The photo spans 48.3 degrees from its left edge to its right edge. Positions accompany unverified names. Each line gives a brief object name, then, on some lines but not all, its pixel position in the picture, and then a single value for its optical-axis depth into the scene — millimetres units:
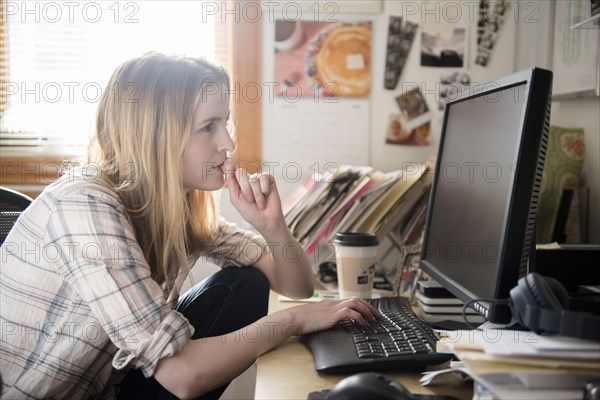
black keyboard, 975
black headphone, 712
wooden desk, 917
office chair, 1419
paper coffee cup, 1482
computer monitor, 915
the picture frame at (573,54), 1670
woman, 1039
